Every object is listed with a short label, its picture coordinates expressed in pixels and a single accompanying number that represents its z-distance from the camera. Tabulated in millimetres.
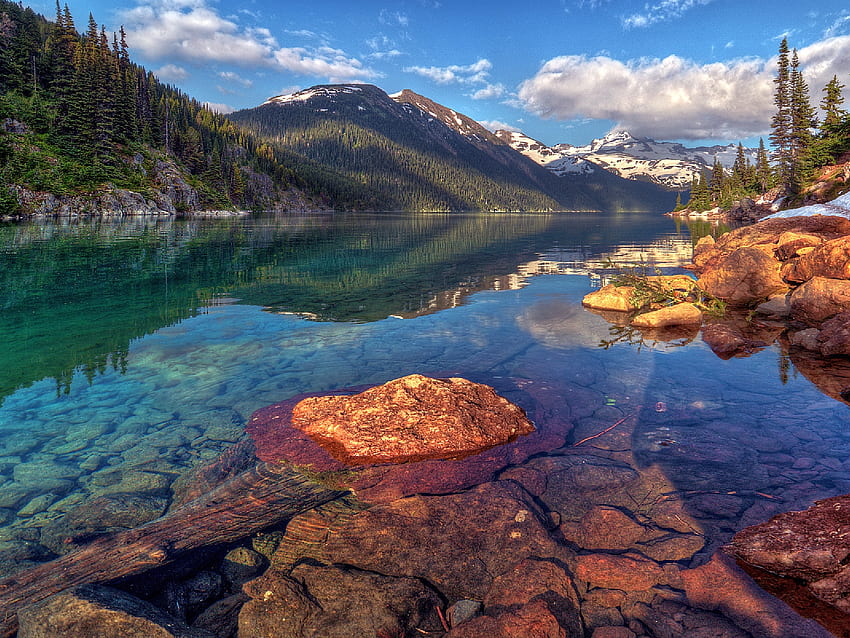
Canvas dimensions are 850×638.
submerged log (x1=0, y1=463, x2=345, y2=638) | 4223
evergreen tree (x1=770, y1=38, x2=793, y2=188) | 71312
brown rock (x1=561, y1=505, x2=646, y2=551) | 4973
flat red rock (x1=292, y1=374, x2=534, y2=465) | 6988
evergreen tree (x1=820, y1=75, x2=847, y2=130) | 63019
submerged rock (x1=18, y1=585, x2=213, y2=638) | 3434
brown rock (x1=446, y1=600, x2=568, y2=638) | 3729
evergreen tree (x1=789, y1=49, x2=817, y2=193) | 67312
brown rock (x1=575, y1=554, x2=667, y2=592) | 4383
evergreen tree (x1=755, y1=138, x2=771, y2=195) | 88375
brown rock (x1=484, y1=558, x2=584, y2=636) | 4008
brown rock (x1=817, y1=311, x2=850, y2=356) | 11016
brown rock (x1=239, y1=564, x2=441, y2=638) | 3840
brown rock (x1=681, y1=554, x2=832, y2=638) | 3748
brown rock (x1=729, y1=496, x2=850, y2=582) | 4168
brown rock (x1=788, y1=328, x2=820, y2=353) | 11875
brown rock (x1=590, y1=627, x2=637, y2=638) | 3789
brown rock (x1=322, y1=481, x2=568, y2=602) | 4566
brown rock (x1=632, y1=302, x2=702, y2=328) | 14734
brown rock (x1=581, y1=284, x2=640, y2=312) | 17177
